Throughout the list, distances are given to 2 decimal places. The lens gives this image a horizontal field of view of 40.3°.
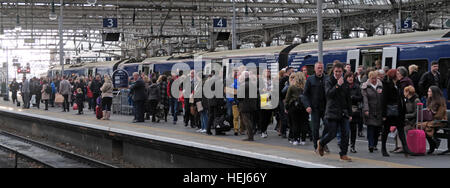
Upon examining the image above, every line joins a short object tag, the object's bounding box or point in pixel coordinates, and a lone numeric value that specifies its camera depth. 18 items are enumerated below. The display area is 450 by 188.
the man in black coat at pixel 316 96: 11.48
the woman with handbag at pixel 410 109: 12.11
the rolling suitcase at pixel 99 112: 21.89
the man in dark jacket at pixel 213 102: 16.02
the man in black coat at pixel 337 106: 10.40
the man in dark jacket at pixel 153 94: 20.66
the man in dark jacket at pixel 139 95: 20.57
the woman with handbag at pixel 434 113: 12.01
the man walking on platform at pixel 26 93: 30.88
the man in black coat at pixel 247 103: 14.20
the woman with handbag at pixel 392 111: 11.47
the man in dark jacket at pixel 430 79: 14.42
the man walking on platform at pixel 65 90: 28.06
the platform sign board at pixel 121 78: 25.61
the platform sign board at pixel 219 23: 33.72
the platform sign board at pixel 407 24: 30.30
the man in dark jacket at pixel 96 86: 25.25
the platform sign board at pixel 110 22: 33.38
